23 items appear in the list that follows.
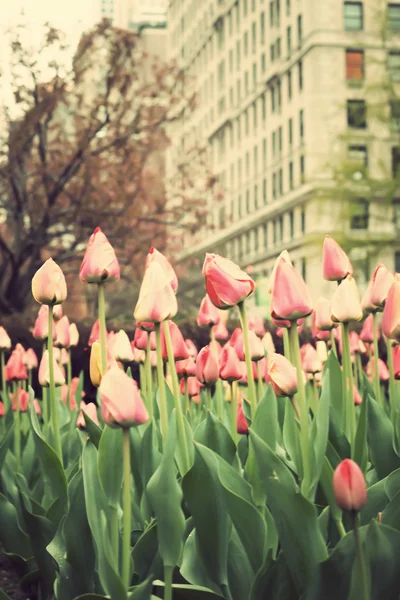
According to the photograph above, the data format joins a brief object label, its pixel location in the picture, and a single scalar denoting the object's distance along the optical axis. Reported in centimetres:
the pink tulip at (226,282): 238
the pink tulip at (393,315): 244
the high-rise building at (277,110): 5512
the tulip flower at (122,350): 287
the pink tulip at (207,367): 303
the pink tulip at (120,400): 195
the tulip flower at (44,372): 340
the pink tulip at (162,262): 250
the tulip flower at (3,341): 404
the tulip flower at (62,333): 373
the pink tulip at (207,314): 355
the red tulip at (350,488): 177
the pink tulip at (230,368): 305
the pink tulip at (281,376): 246
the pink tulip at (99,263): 249
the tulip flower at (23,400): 428
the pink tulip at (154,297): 230
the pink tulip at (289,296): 225
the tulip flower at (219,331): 406
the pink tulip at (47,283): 266
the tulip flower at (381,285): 285
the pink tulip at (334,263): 268
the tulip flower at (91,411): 297
